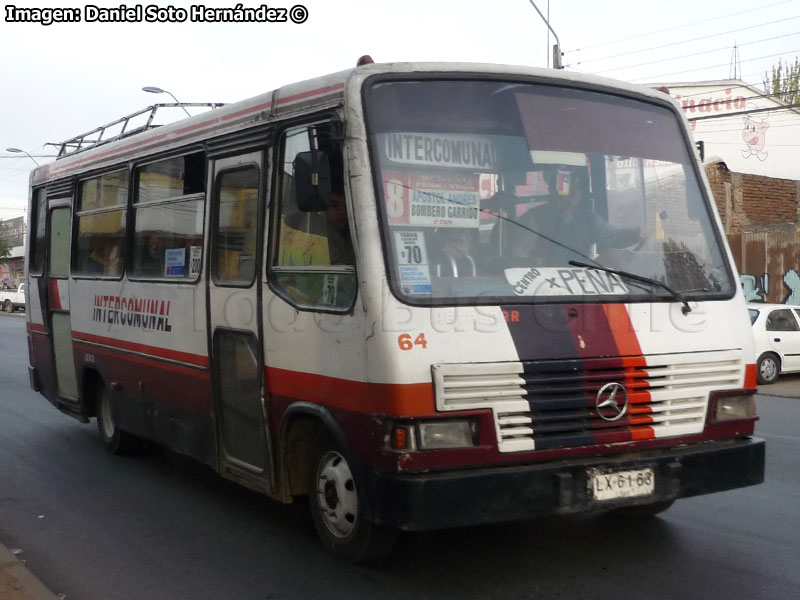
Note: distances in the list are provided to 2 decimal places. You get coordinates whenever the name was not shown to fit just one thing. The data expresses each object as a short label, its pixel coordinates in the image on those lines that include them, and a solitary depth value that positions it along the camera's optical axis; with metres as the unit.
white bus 4.61
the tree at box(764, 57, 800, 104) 52.20
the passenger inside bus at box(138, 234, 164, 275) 7.31
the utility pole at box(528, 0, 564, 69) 21.88
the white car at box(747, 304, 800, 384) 15.40
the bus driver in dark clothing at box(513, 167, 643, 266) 5.04
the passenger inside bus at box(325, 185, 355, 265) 4.92
